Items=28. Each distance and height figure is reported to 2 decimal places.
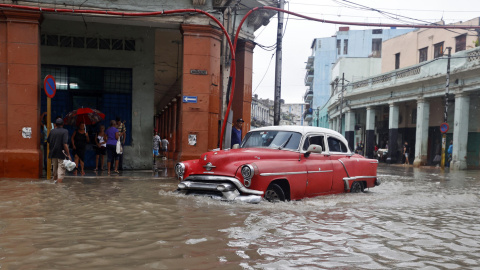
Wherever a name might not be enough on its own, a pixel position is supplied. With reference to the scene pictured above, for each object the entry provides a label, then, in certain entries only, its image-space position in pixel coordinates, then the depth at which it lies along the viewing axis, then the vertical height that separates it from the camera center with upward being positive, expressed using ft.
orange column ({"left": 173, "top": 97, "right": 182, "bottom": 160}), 78.08 +1.46
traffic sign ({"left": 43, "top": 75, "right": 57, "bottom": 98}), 33.04 +2.30
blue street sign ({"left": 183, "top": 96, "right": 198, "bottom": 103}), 39.60 +1.93
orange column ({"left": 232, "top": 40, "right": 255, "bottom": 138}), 49.62 +5.03
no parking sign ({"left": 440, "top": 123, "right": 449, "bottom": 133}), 74.64 +0.08
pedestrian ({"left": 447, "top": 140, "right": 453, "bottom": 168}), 79.93 -4.59
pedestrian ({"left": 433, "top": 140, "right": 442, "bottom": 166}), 85.17 -5.70
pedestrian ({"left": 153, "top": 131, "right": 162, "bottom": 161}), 67.93 -4.20
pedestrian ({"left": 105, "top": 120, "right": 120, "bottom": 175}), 40.11 -2.31
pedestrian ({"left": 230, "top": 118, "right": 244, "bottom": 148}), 38.63 -1.31
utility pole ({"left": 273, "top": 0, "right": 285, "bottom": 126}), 46.96 +6.10
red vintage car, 21.30 -2.64
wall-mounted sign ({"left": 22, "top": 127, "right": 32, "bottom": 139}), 36.11 -1.61
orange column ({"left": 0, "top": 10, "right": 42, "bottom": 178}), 35.68 +1.84
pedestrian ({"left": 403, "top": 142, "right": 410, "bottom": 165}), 91.81 -5.81
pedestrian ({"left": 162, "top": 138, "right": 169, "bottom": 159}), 83.10 -5.39
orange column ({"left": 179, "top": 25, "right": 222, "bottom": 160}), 39.55 +3.38
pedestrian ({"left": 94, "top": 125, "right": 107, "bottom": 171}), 42.01 -2.90
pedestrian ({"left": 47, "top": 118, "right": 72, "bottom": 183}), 31.04 -2.34
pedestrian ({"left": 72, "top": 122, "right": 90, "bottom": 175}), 38.86 -2.51
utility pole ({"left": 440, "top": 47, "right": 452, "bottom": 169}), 75.66 +2.72
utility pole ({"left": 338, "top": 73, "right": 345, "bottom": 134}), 117.50 +6.27
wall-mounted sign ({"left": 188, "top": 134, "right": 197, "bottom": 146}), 39.86 -1.92
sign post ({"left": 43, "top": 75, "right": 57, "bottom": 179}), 33.12 +2.03
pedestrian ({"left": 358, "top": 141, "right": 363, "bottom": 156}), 114.52 -6.76
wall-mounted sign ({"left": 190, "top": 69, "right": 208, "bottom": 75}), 39.60 +4.58
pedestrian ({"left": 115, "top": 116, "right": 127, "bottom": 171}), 41.90 -1.36
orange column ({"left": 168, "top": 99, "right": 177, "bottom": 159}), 89.04 -0.22
